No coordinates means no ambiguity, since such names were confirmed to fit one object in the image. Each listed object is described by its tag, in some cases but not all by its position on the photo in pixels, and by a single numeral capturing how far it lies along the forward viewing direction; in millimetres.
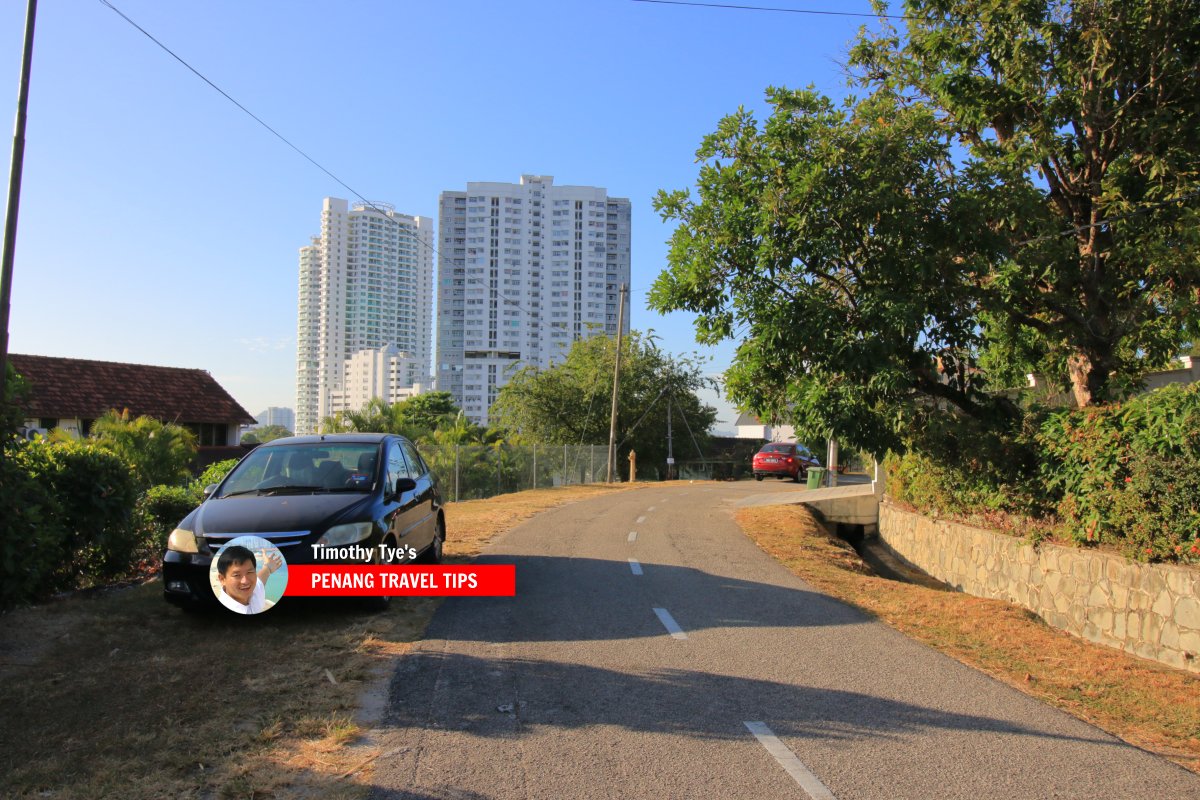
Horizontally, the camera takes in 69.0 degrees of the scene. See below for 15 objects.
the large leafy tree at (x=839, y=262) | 12297
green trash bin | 31297
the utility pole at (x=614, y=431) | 38256
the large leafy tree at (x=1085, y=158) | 12438
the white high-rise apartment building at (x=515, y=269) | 137875
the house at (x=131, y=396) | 34000
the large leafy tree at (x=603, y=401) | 48531
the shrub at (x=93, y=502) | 8711
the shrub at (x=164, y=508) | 11547
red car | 39291
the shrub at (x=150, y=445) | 16797
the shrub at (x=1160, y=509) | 8906
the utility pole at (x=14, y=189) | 8039
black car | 7457
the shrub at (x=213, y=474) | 15609
